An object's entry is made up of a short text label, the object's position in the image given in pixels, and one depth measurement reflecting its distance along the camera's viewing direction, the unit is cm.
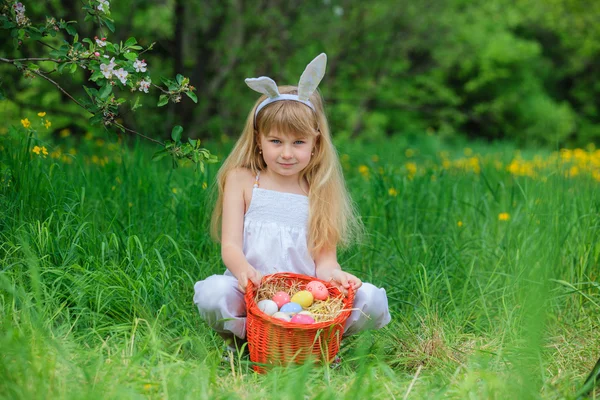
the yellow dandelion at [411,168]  387
